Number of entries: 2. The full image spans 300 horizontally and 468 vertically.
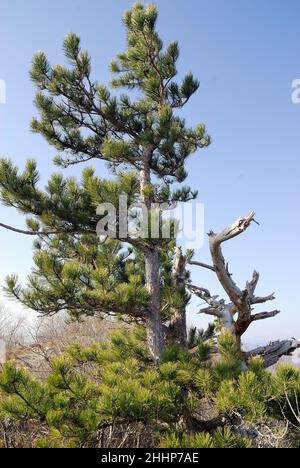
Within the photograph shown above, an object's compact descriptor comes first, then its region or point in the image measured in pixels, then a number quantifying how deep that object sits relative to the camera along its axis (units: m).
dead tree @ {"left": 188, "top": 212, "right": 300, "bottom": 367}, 4.06
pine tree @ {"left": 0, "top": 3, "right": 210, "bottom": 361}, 3.86
